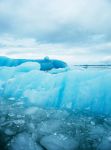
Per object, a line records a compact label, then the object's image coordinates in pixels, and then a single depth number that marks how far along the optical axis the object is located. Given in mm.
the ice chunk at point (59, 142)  1327
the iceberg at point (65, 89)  2276
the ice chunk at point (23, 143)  1311
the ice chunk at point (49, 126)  1589
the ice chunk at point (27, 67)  3879
